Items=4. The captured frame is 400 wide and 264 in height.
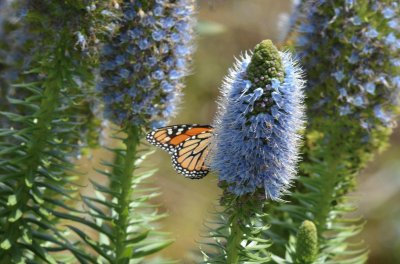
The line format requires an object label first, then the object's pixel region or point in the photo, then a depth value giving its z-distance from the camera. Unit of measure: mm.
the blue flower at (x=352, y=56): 10016
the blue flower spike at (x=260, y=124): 7465
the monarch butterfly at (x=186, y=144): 9320
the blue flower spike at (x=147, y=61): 9562
